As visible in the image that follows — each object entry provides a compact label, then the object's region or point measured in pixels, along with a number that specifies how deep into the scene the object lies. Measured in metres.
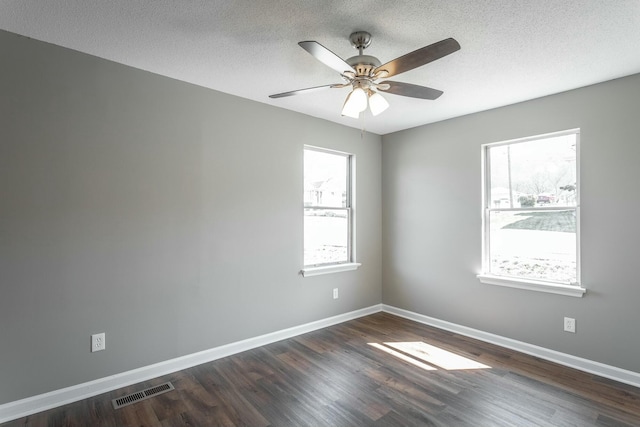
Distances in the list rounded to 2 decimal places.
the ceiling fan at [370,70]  1.75
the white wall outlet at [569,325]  3.00
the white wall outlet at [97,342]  2.48
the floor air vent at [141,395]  2.36
